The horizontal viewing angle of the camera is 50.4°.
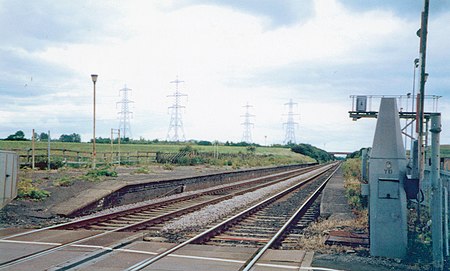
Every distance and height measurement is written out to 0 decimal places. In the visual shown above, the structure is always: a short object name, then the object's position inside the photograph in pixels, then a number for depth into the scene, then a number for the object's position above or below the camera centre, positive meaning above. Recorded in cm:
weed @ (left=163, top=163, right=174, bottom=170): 3775 -174
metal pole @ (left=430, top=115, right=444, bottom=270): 740 -95
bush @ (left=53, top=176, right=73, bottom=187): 1805 -151
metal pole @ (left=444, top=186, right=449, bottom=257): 759 -114
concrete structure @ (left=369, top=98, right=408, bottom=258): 838 -78
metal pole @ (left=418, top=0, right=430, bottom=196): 768 +159
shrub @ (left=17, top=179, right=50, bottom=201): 1526 -164
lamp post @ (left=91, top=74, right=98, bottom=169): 2330 +325
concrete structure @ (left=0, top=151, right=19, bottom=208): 703 -51
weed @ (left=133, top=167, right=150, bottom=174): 2859 -161
